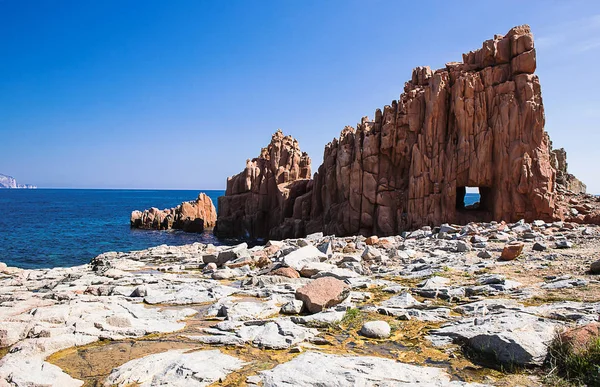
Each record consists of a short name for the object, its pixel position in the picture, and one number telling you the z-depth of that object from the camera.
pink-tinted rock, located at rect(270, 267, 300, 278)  12.34
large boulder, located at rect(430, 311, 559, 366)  5.57
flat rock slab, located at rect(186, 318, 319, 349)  6.77
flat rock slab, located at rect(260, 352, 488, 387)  5.02
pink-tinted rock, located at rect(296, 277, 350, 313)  8.59
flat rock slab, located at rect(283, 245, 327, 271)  13.09
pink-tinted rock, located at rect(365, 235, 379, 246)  21.02
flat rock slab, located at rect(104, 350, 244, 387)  5.20
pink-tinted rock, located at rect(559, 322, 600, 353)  5.19
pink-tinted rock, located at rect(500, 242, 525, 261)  13.58
